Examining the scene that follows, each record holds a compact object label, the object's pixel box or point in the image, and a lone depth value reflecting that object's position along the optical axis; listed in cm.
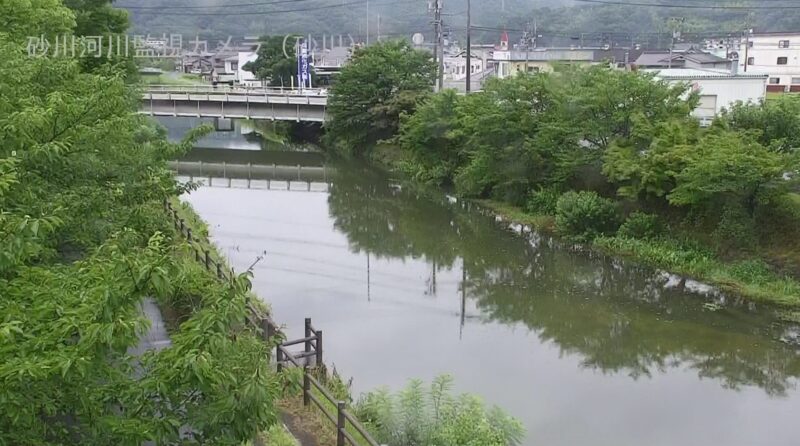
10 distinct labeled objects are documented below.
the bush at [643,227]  1702
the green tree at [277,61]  5191
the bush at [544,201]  2025
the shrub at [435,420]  766
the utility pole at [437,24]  3362
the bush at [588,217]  1767
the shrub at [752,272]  1421
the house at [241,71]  6565
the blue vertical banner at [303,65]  4441
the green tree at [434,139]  2566
